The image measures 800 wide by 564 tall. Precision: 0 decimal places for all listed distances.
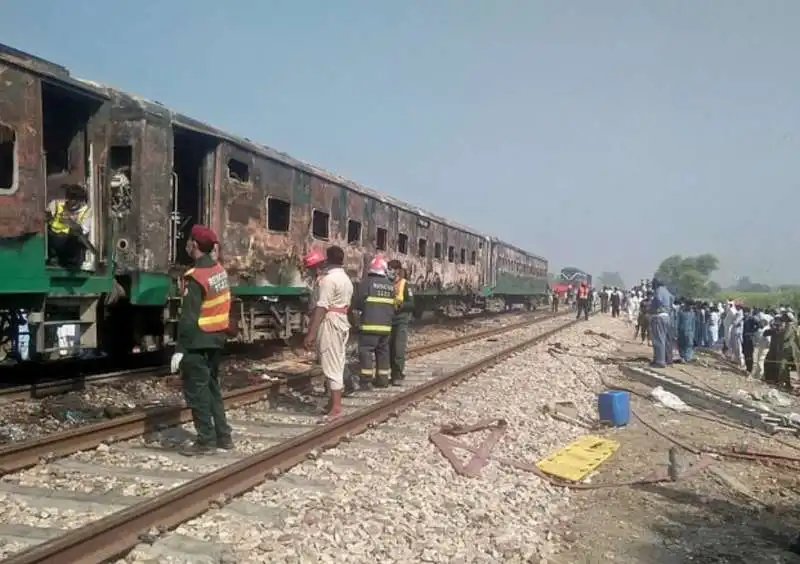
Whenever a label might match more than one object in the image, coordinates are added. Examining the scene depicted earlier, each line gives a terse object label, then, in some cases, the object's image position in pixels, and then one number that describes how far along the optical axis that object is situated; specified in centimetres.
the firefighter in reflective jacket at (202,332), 552
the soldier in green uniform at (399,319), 968
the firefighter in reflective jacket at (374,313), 885
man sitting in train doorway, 707
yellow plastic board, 618
